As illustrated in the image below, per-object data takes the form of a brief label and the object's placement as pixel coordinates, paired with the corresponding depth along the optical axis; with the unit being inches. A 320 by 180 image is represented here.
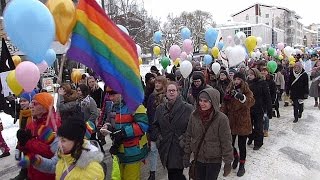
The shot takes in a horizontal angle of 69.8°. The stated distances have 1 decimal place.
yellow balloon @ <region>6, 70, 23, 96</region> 155.2
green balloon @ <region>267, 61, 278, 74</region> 298.2
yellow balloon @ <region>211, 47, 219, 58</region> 373.2
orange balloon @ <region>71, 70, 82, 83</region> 274.9
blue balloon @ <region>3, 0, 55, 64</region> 78.2
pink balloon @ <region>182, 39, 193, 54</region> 326.6
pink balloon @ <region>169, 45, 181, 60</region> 319.6
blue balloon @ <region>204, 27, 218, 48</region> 350.7
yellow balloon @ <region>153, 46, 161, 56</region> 424.0
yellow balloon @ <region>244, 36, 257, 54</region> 345.4
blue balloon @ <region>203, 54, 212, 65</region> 414.6
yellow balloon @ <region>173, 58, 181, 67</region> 346.5
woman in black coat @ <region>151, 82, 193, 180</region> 118.6
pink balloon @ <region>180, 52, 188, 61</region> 324.6
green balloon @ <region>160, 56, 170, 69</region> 345.2
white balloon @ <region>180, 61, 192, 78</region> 231.2
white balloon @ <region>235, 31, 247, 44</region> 365.0
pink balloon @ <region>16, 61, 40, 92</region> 121.7
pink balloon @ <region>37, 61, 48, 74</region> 153.6
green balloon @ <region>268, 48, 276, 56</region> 453.8
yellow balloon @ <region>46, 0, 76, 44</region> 85.6
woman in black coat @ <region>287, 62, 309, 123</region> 259.8
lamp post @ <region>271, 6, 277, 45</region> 1675.9
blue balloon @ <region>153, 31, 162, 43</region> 382.8
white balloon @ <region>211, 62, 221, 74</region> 289.8
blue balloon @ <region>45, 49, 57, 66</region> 172.0
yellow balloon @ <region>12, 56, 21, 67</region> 227.2
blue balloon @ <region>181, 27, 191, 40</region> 352.5
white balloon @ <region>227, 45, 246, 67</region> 241.2
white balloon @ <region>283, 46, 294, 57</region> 475.6
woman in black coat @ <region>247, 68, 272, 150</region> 180.1
